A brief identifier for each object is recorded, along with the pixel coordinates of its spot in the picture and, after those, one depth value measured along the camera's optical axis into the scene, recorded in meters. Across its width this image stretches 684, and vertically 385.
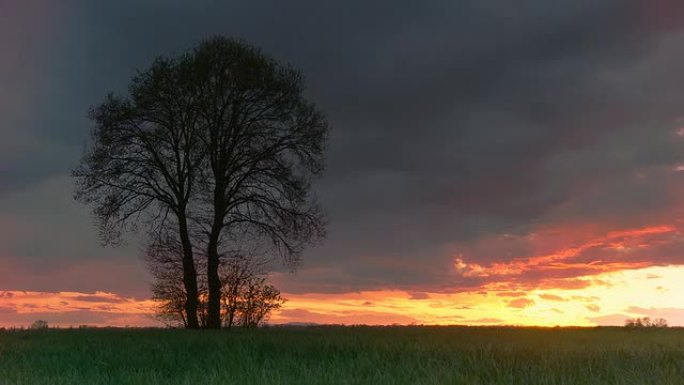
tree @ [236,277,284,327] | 27.88
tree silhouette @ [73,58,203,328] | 27.22
